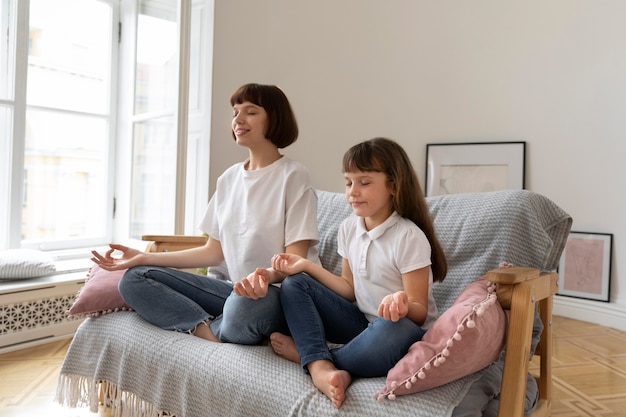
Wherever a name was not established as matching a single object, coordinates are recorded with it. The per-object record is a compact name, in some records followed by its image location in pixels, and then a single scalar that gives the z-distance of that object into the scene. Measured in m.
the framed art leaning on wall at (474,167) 3.29
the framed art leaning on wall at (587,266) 3.09
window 2.95
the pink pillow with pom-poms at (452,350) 1.09
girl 1.27
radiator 2.38
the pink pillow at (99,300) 1.65
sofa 1.11
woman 1.55
